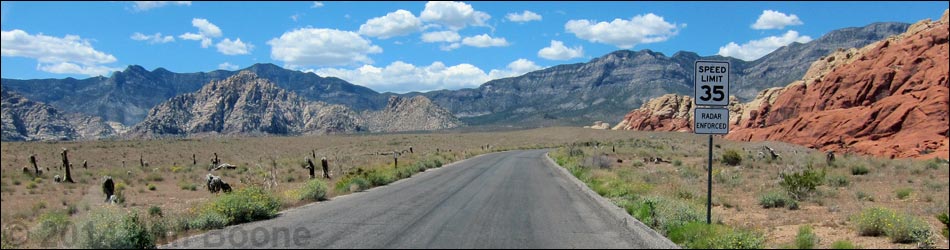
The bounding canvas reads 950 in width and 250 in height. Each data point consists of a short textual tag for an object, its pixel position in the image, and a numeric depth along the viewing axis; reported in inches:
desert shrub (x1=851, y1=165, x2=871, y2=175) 1006.1
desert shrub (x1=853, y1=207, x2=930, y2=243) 383.9
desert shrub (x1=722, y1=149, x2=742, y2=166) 1317.7
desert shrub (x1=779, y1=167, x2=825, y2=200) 679.7
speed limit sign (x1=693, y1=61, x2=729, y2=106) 401.1
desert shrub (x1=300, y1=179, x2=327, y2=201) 652.6
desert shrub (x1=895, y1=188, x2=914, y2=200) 662.5
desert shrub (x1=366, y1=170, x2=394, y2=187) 897.5
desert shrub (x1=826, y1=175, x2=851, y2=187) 821.9
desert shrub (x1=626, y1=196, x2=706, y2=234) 433.4
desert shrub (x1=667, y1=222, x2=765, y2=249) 336.5
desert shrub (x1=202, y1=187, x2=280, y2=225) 476.4
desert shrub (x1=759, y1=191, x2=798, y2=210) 602.5
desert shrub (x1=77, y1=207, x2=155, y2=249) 323.6
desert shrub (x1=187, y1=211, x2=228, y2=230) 434.3
